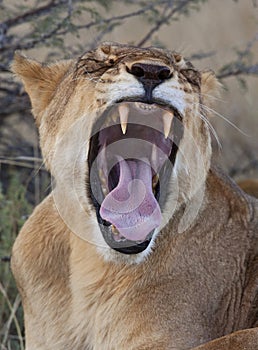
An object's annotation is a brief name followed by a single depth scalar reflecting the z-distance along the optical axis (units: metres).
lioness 5.95
